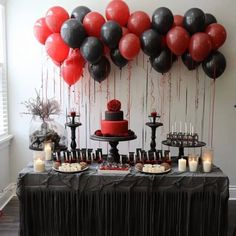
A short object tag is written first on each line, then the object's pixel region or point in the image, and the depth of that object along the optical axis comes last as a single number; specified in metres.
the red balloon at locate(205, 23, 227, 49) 3.33
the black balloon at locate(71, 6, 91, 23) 3.37
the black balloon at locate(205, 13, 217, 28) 3.46
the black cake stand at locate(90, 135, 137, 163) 2.87
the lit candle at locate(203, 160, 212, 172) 2.79
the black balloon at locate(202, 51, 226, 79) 3.42
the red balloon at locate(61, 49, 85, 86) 3.40
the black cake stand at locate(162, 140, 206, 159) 3.12
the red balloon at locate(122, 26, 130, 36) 3.30
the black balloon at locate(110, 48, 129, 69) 3.41
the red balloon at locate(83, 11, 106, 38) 3.23
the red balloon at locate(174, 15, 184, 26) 3.41
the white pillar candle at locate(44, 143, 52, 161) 3.10
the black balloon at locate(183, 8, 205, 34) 3.27
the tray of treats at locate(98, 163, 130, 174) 2.75
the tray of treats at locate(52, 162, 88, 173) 2.76
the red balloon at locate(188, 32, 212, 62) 3.22
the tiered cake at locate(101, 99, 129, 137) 2.93
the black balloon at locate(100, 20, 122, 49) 3.14
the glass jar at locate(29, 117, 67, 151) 3.23
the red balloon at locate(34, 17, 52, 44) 3.42
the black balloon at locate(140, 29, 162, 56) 3.21
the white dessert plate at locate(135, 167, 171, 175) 2.72
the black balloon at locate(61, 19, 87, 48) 3.10
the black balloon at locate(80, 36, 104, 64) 3.14
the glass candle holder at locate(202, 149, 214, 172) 2.79
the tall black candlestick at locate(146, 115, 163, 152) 3.27
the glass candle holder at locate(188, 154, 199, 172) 2.79
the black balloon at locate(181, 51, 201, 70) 3.47
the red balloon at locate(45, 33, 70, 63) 3.31
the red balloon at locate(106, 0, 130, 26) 3.34
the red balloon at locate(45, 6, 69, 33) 3.31
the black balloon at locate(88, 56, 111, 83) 3.50
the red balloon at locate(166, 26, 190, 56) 3.21
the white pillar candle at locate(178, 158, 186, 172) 2.82
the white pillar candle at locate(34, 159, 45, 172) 2.78
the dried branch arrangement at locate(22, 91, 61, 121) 3.42
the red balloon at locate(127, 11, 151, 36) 3.33
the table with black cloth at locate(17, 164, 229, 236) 2.67
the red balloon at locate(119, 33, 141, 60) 3.18
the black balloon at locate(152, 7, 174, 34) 3.25
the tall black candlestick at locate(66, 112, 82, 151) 3.20
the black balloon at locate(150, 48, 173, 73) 3.43
